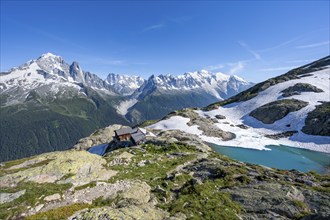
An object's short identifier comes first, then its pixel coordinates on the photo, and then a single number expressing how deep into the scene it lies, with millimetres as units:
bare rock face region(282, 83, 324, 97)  123706
